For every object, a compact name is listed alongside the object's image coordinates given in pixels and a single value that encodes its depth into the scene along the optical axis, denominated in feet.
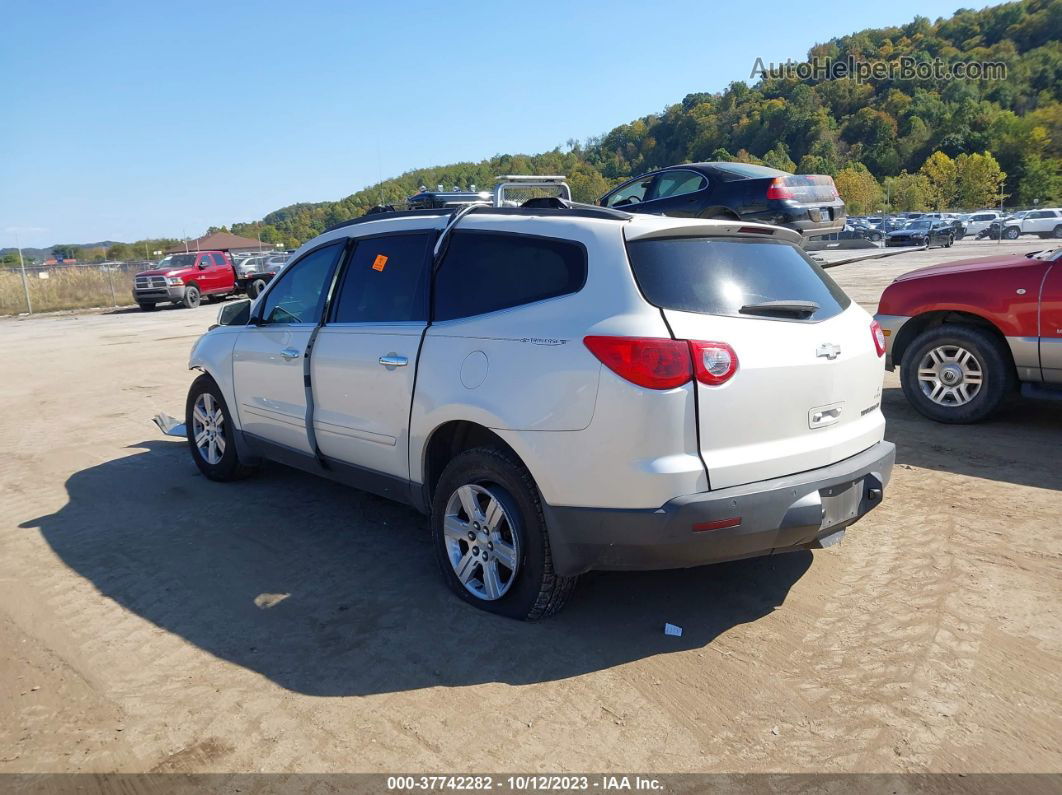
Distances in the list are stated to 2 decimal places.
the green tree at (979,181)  284.74
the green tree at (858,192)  303.89
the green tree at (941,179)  300.20
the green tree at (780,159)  362.25
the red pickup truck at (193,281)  88.17
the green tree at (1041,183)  290.97
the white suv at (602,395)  10.16
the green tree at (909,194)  293.02
